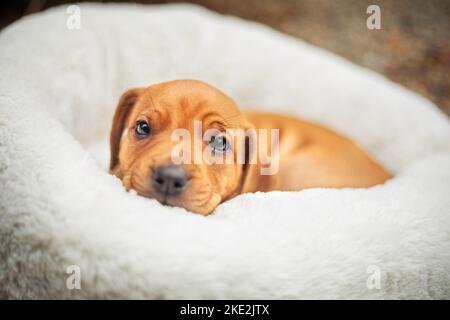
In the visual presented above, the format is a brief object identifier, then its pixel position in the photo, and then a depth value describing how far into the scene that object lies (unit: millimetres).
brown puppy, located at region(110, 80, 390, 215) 293
